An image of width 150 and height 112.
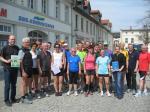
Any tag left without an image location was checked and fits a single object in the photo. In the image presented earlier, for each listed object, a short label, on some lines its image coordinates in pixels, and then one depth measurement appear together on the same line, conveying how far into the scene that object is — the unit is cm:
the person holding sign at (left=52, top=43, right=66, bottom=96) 559
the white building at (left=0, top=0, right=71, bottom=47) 925
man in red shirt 579
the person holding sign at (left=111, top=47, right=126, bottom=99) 558
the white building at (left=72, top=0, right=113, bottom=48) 1721
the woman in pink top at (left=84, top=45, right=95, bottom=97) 579
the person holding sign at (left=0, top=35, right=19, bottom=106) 472
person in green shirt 605
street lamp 3127
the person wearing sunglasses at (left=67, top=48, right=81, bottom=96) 573
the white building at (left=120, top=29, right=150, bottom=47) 5225
